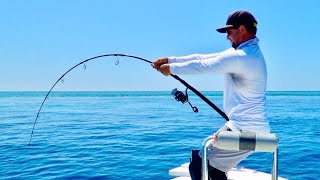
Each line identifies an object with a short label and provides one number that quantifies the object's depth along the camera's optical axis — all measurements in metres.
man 2.24
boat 1.90
